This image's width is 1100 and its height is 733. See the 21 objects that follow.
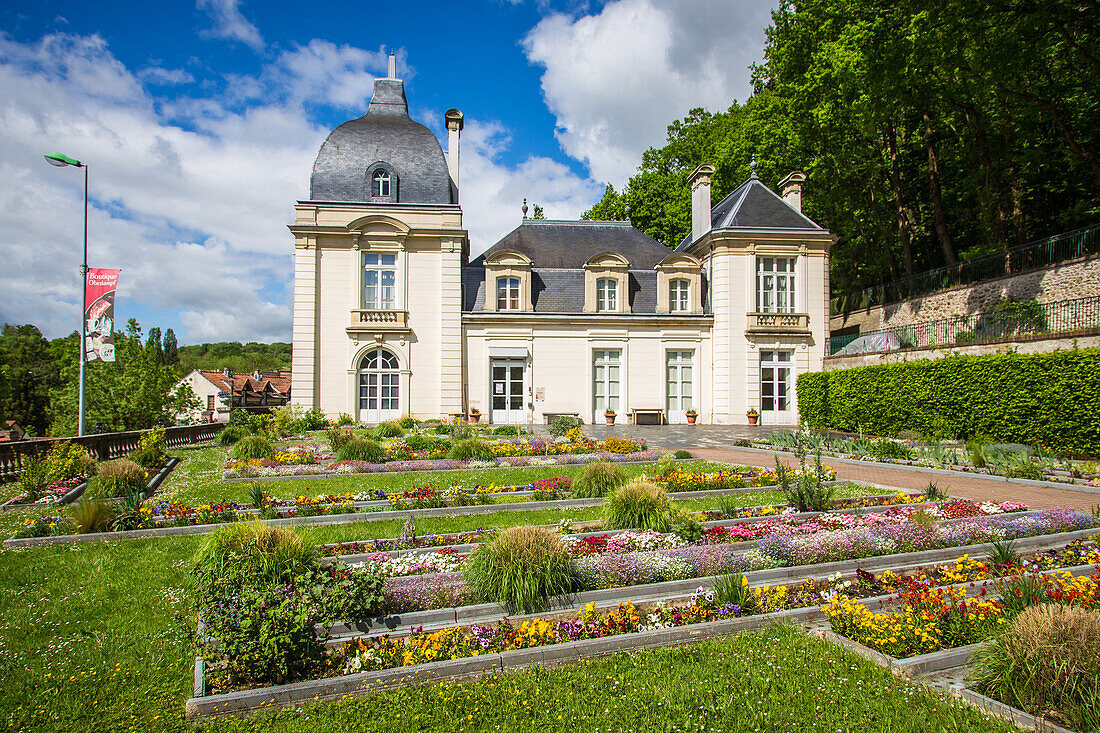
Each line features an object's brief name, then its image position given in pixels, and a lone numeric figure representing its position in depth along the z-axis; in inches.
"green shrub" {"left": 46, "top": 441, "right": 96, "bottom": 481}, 448.5
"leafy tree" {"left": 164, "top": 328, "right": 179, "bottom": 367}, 3575.3
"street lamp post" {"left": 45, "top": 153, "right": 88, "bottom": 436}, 612.1
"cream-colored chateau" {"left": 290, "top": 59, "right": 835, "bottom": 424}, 940.6
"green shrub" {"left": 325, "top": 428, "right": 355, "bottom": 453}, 574.9
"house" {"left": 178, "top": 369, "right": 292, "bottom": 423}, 2156.7
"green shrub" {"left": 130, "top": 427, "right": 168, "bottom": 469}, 530.9
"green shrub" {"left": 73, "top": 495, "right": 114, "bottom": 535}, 312.1
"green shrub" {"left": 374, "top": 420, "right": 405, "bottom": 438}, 752.3
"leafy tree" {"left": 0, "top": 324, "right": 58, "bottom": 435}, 1872.5
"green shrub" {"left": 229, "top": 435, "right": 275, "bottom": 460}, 580.7
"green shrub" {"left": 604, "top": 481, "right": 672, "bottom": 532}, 288.4
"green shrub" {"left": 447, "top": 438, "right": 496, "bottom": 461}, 550.6
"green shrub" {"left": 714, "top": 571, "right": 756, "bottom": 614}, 200.5
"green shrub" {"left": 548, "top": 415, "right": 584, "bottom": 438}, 735.1
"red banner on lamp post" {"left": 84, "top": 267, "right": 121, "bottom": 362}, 633.0
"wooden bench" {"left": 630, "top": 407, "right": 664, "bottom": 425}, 975.0
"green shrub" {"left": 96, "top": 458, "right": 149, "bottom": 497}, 397.4
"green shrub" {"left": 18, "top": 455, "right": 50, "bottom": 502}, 416.8
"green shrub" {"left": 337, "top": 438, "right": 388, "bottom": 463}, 540.6
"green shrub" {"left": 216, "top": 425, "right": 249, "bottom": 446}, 768.0
